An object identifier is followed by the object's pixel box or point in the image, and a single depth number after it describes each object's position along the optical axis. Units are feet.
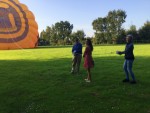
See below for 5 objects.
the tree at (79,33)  150.47
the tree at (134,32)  125.44
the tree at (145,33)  124.98
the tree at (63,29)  164.87
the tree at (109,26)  139.23
